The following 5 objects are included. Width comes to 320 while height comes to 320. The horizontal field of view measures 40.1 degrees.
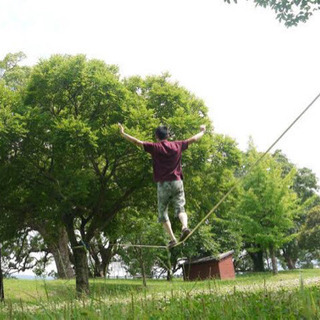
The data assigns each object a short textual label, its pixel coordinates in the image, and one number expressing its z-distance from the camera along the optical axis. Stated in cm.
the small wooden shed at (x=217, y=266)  4475
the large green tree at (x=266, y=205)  3628
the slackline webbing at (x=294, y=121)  451
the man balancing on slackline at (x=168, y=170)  823
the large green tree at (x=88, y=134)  2036
